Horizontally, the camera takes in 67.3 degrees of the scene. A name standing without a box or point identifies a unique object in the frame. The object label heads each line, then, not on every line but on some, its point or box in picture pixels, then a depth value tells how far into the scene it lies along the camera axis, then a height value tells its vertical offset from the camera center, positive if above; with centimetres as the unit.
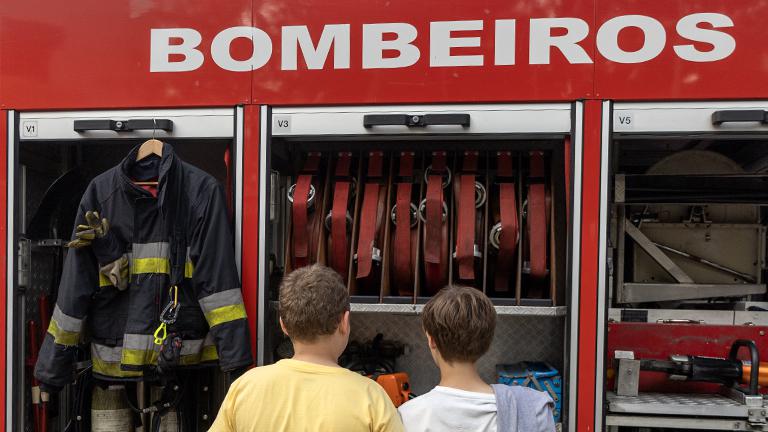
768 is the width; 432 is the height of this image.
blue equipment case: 257 -76
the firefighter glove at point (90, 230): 235 -10
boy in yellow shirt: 155 -49
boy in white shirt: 150 -49
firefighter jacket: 233 -31
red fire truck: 225 +32
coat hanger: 247 +26
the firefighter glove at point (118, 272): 238 -27
